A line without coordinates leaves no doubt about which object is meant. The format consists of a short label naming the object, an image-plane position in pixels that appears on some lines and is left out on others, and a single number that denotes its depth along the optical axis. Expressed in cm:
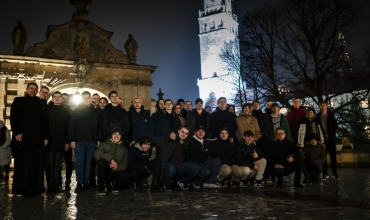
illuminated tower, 9281
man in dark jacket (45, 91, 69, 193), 870
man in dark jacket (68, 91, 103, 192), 896
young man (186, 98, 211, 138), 1035
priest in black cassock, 799
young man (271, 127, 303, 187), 951
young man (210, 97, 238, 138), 1024
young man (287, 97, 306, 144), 1133
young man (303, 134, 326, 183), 1028
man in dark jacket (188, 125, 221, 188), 918
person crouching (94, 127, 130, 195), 840
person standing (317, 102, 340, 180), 1123
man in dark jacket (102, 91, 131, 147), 926
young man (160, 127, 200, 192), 874
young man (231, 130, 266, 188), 934
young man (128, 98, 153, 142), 991
